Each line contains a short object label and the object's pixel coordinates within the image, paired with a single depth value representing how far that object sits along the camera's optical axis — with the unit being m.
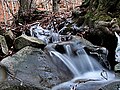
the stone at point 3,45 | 3.13
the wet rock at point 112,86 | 2.16
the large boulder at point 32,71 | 2.33
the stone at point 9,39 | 3.41
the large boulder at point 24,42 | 3.27
